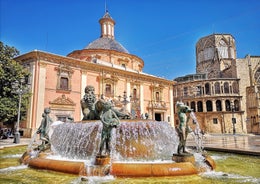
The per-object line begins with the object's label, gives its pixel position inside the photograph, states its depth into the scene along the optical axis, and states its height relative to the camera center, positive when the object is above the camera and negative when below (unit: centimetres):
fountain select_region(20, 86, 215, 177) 461 -84
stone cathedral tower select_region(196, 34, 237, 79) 4553 +1529
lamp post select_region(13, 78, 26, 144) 1364 +223
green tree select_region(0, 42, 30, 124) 1484 +276
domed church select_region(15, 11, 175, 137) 1884 +441
